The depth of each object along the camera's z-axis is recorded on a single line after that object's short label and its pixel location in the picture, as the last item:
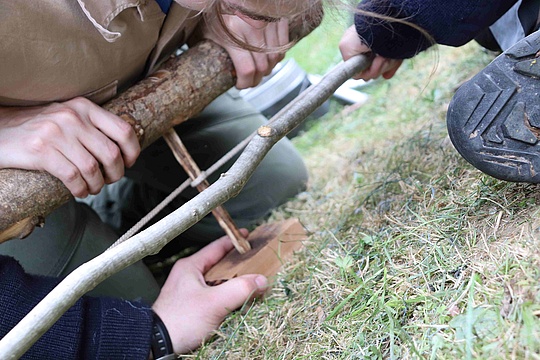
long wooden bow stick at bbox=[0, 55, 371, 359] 0.73
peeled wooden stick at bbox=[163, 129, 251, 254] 1.33
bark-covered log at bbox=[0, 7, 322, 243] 1.09
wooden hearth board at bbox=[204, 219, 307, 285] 1.33
